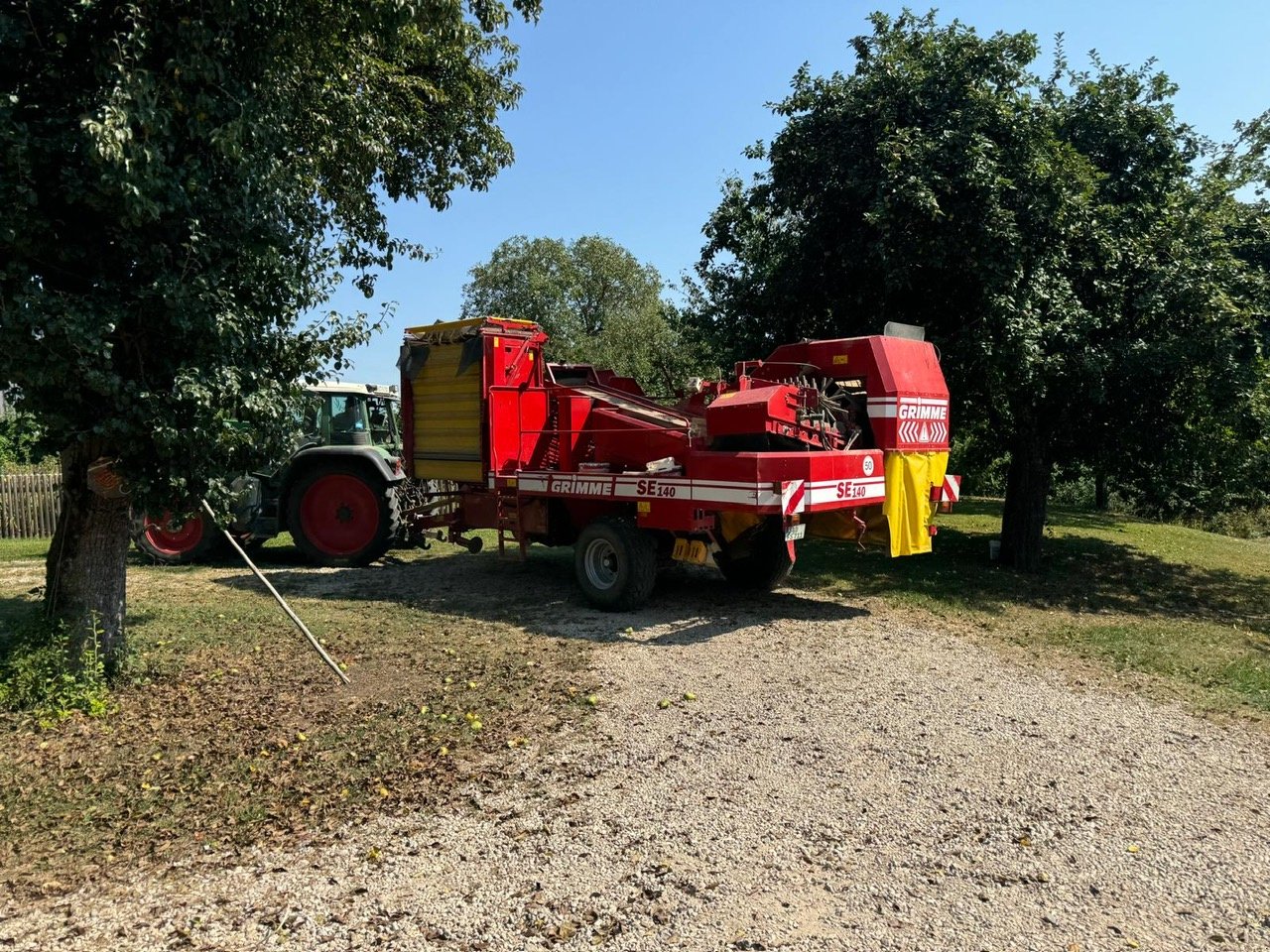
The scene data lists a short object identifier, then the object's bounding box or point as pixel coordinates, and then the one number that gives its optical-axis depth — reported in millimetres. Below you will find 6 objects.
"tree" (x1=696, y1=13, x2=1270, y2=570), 9734
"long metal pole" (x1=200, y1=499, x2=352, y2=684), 5602
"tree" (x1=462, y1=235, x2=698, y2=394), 35938
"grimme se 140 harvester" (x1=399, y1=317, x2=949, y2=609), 7715
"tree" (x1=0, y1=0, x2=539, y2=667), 4586
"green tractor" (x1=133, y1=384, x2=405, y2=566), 10953
